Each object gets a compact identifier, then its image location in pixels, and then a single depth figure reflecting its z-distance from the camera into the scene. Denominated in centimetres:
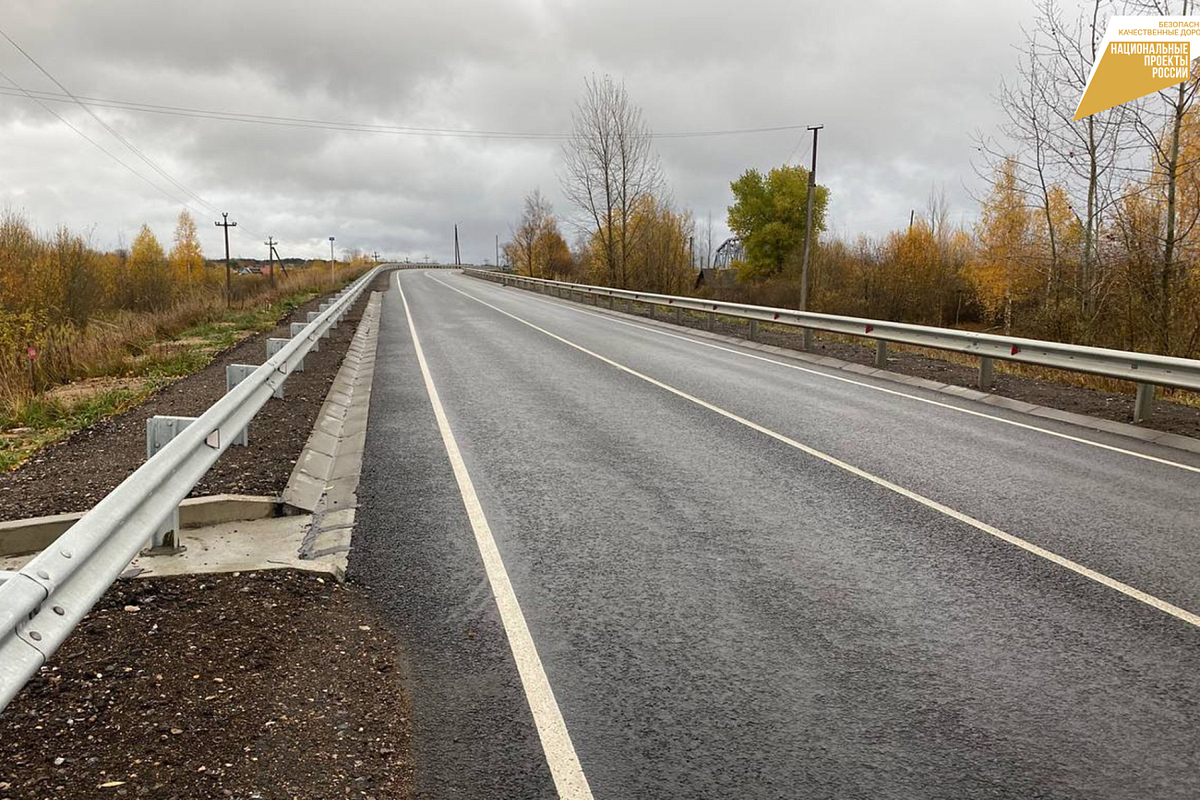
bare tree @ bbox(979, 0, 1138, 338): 1494
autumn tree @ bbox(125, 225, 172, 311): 3009
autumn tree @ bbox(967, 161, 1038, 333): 3941
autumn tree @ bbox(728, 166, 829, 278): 7306
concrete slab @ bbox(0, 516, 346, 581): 441
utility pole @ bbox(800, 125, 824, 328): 3428
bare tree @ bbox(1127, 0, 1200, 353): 1309
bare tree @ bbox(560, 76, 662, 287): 4156
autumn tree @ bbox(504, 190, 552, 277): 7271
